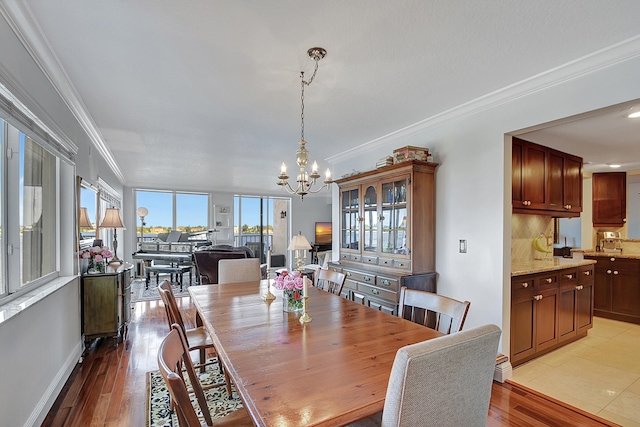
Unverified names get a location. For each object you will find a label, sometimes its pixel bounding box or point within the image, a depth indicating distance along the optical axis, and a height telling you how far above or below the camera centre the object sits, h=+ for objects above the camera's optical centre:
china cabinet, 3.14 -0.24
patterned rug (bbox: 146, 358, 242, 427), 2.12 -1.43
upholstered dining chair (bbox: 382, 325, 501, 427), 0.85 -0.50
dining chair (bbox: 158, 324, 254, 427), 0.81 -0.52
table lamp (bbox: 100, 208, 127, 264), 3.88 -0.09
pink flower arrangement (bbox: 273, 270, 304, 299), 1.94 -0.43
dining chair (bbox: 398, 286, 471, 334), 1.64 -0.54
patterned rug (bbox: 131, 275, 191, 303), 5.71 -1.58
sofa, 5.34 -0.80
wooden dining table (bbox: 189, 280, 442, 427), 0.96 -0.62
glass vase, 2.00 -0.57
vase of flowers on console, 3.32 -0.51
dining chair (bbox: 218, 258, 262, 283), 3.31 -0.63
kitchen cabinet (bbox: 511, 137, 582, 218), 3.05 +0.35
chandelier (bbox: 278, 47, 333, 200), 2.01 +0.47
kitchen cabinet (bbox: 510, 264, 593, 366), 2.81 -0.99
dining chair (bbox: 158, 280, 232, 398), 1.91 -0.98
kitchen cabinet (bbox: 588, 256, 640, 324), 4.26 -1.08
